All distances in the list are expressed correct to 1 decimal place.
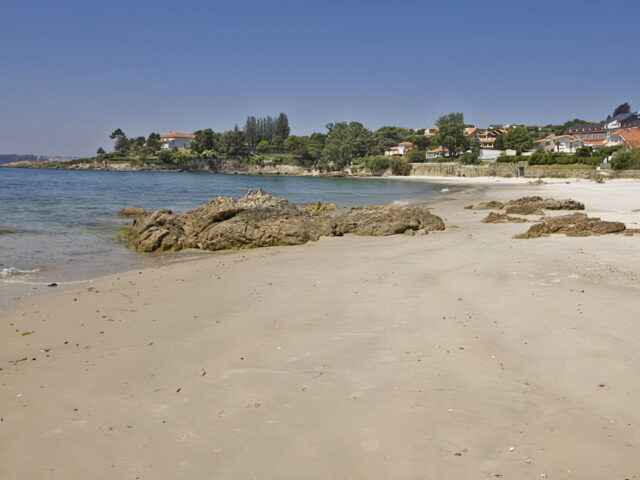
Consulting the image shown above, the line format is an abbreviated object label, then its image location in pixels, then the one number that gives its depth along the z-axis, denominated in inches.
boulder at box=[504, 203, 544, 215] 727.6
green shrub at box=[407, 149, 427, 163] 4655.5
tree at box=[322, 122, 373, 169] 5142.7
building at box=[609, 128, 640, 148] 3110.2
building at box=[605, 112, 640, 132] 4430.6
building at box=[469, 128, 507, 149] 5309.5
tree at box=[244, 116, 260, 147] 7342.5
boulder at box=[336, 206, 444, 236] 573.3
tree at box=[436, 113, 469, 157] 4301.2
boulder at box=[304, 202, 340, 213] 917.8
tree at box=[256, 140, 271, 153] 6943.9
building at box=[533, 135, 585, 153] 3979.3
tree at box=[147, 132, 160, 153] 6998.0
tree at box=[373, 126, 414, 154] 5652.1
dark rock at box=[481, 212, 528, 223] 645.7
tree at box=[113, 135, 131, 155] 6914.4
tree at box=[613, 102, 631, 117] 6294.3
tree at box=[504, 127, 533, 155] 3991.1
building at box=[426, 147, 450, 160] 4913.9
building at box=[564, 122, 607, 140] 4332.9
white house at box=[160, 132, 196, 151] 7165.4
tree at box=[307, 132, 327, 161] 5851.4
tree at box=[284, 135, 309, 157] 6195.9
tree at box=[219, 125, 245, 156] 6176.2
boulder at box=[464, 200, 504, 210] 866.8
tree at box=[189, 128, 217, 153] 6417.3
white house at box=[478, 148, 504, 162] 3999.8
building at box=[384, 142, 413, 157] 5841.5
